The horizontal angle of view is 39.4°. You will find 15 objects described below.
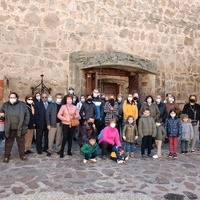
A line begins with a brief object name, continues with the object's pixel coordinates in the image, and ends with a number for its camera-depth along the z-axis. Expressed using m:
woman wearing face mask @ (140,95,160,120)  6.91
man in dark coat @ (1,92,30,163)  5.49
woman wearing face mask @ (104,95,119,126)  6.66
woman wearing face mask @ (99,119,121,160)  6.01
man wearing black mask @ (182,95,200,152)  7.03
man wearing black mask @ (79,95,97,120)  6.36
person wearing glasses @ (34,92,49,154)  6.10
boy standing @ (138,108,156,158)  6.17
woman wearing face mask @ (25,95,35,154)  6.03
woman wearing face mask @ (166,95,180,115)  7.50
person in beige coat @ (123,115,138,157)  6.16
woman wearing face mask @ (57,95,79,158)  5.99
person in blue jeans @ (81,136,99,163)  5.66
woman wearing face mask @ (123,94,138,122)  6.83
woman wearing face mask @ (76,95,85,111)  6.96
